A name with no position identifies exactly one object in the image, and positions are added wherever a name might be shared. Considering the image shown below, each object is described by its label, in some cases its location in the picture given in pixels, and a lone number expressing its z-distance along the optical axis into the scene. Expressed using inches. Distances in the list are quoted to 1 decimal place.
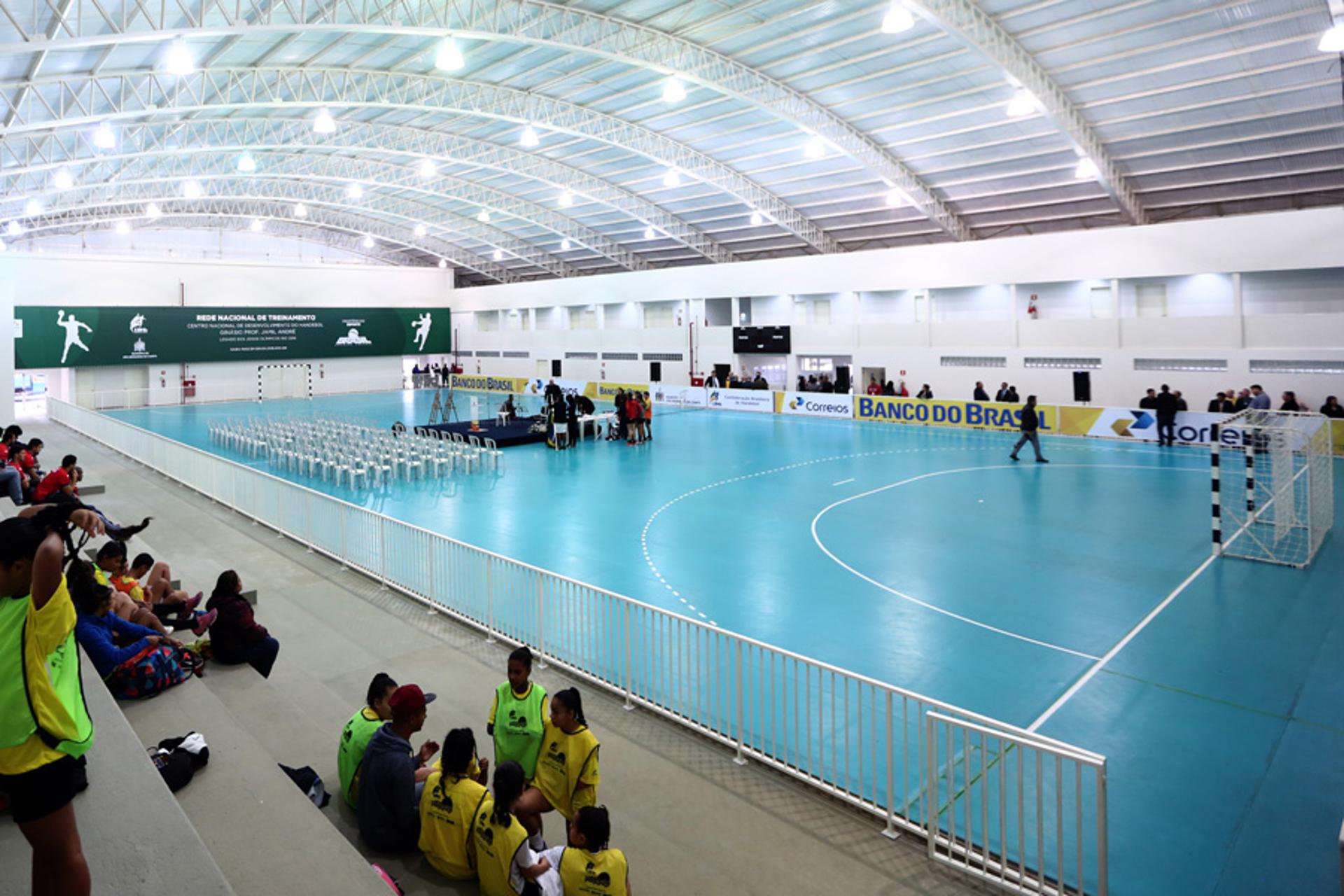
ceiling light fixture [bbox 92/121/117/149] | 976.9
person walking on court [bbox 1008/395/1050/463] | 848.9
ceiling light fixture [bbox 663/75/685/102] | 925.2
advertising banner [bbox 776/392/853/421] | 1291.5
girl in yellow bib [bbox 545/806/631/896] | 161.0
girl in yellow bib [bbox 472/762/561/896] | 165.5
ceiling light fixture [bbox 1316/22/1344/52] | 637.3
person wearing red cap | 193.5
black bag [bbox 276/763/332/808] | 208.2
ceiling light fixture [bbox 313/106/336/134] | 1018.1
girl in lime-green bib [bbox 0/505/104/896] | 124.2
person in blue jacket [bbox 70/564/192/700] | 225.1
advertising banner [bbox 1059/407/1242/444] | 930.1
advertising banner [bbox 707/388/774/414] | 1411.2
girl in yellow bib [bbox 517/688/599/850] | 202.8
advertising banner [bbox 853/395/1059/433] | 1092.5
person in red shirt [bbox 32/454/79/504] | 440.5
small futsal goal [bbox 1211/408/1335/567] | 497.0
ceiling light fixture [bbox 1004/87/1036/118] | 924.0
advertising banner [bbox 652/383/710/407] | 1541.6
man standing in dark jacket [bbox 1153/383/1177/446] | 925.8
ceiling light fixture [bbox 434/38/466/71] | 781.9
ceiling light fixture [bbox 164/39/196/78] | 737.0
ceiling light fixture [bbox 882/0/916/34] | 700.7
